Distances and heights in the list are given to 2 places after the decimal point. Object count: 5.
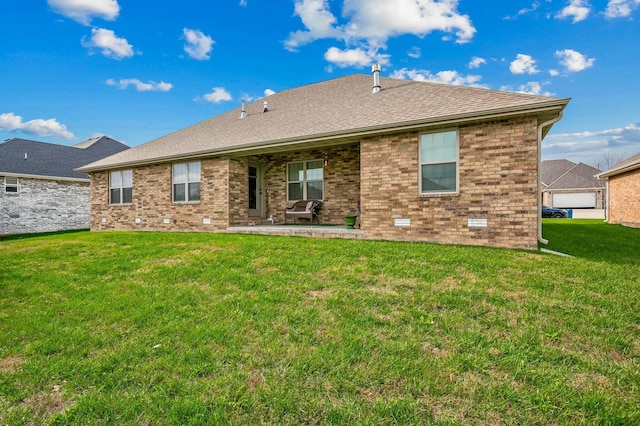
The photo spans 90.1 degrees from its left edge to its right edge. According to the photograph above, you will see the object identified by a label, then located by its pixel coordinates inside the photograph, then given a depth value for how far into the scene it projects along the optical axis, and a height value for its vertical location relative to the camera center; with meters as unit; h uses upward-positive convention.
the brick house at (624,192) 15.56 +0.83
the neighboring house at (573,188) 32.53 +2.05
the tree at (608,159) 55.06 +8.51
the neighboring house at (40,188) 17.16 +1.43
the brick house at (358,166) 7.11 +1.39
